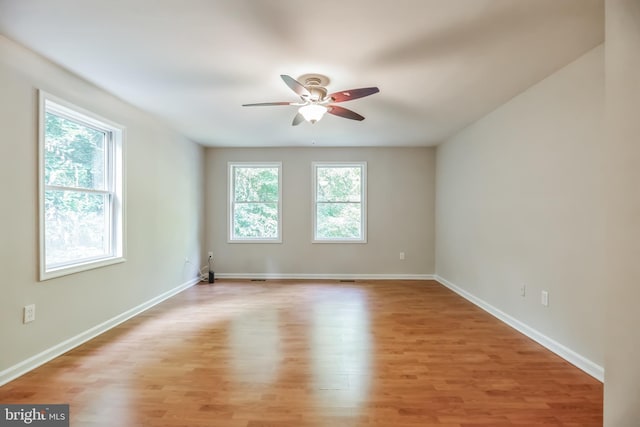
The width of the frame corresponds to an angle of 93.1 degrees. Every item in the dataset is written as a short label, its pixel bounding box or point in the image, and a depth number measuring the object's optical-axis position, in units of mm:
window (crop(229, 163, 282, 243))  5573
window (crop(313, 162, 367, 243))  5574
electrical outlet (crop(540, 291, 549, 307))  2660
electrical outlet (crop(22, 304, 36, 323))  2229
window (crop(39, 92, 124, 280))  2500
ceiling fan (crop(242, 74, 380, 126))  2441
